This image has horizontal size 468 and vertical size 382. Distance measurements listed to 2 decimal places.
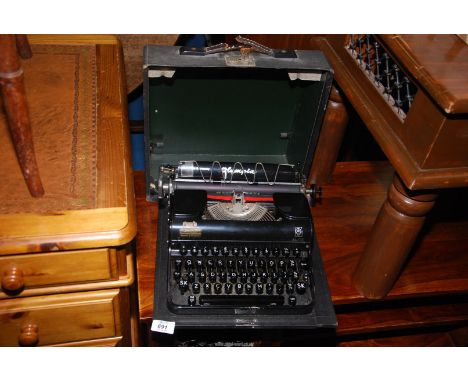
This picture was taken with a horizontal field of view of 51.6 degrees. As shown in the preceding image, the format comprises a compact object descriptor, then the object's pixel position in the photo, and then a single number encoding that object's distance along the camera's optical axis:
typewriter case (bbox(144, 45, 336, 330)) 1.44
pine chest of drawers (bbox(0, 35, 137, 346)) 1.21
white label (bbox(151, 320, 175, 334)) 1.39
